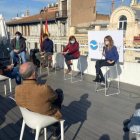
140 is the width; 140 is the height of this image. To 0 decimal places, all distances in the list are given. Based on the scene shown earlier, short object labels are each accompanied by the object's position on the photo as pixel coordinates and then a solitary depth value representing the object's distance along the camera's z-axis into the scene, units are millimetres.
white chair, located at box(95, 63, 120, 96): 4848
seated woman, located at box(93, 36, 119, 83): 4100
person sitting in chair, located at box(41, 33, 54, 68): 5955
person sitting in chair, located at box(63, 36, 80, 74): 5101
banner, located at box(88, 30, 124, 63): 4548
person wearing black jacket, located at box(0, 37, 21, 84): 3843
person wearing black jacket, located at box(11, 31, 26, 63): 5911
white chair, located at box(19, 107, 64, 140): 1874
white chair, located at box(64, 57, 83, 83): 5200
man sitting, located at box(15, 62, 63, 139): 1884
